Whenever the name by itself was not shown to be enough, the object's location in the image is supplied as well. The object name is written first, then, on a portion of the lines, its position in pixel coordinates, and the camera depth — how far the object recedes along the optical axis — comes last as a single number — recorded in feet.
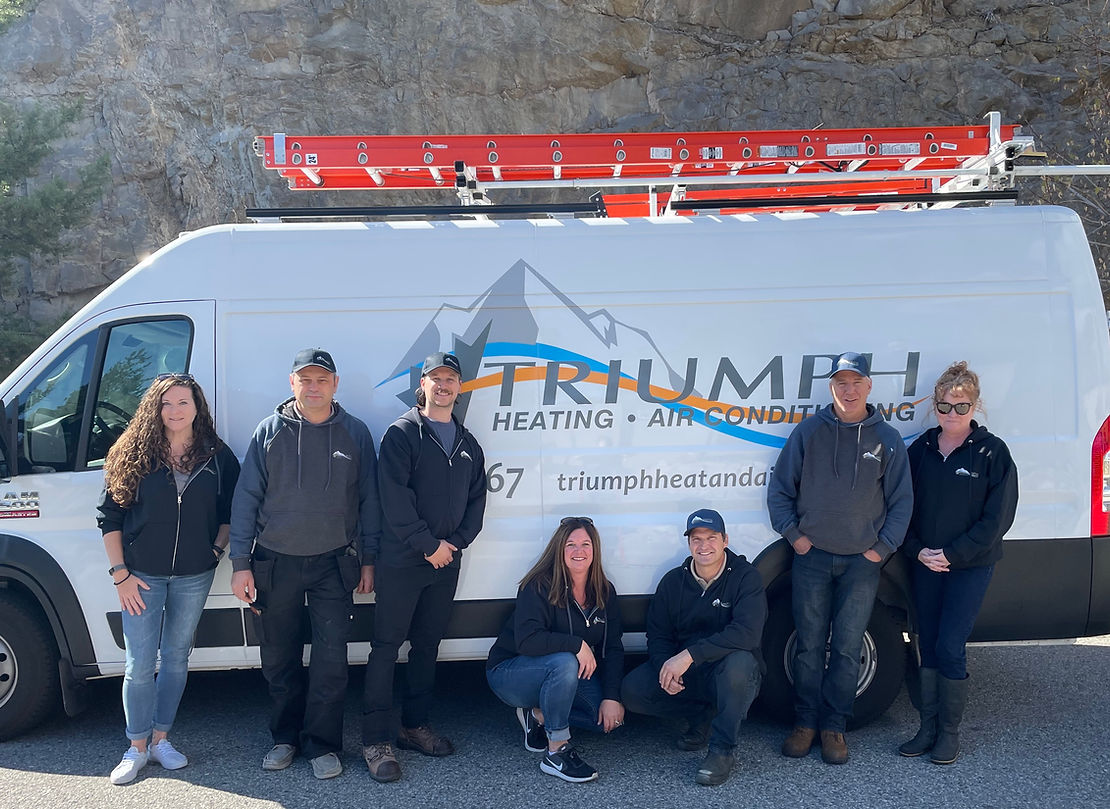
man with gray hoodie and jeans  13.03
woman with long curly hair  12.76
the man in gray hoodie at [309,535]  12.76
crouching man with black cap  12.73
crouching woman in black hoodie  12.88
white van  13.85
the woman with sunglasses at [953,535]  12.82
